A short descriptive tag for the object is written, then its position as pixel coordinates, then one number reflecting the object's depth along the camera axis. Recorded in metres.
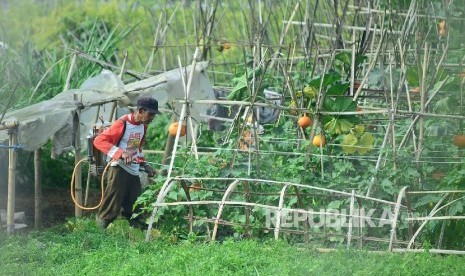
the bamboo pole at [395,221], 15.26
